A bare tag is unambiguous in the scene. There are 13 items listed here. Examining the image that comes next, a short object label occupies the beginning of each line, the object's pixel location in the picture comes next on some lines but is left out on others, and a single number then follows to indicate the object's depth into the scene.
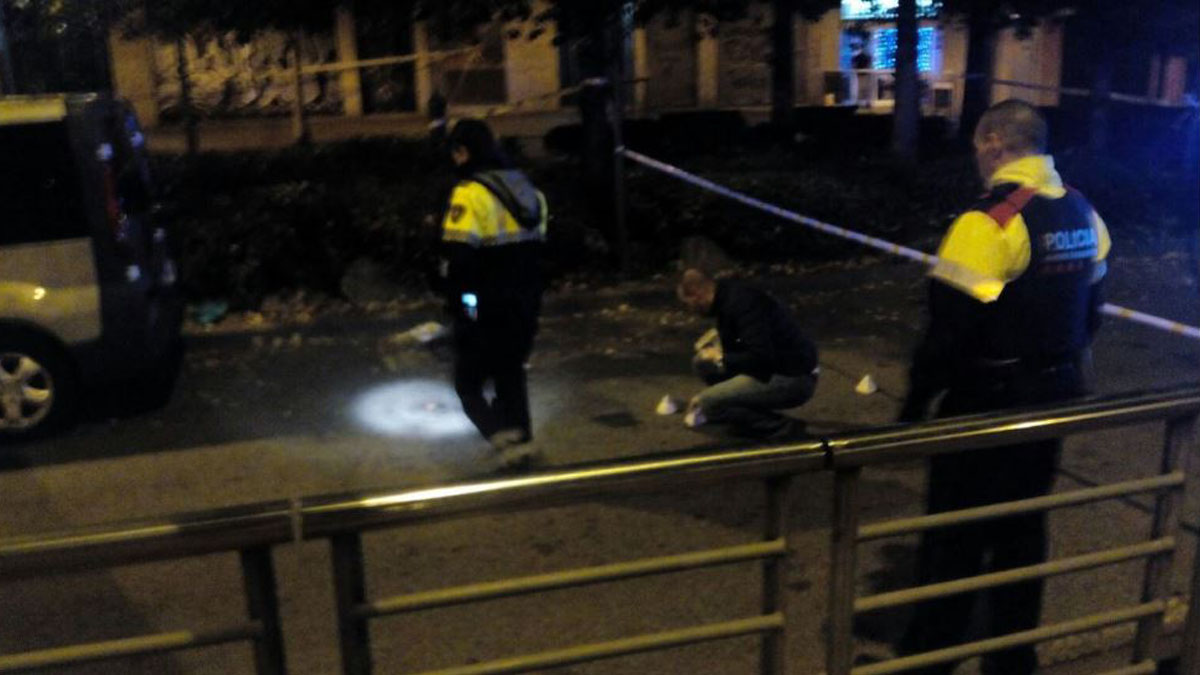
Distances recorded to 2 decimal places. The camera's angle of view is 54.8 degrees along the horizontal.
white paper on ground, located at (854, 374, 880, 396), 6.84
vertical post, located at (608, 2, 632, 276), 9.57
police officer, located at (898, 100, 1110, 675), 3.20
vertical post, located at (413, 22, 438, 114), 20.29
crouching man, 5.62
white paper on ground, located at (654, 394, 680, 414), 6.51
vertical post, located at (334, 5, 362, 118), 20.28
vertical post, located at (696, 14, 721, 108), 22.19
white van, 6.04
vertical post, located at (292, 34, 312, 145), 18.38
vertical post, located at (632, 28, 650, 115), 21.58
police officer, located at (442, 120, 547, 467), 5.03
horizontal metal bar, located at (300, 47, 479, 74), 17.91
